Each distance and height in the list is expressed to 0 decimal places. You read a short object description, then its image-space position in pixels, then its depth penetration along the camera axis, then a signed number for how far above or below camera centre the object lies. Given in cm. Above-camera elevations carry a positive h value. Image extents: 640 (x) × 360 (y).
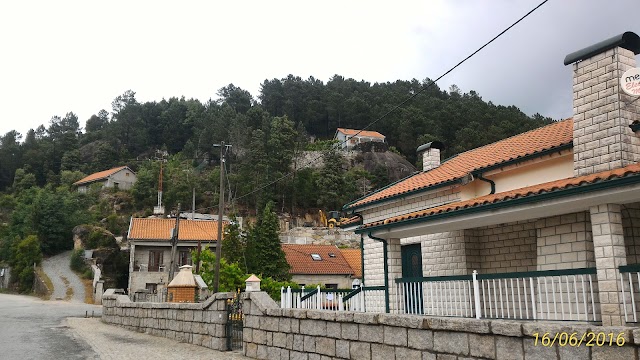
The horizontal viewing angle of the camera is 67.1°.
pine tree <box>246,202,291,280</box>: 3171 +70
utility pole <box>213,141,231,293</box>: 2050 +172
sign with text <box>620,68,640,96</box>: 763 +284
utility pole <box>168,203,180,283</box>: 2441 +89
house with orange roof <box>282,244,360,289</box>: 3384 -27
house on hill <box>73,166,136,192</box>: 7081 +1264
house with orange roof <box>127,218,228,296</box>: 3669 +111
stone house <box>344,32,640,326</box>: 697 +79
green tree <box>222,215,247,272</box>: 3191 +104
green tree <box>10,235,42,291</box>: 4053 +55
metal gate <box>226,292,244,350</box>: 1155 -141
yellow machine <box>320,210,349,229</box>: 5740 +530
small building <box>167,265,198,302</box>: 1839 -92
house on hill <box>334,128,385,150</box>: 7819 +2115
